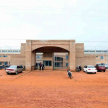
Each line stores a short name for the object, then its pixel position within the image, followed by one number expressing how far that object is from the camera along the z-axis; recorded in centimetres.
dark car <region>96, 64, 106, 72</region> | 2209
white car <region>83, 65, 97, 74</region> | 1877
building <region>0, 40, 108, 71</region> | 2306
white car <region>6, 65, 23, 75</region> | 1711
